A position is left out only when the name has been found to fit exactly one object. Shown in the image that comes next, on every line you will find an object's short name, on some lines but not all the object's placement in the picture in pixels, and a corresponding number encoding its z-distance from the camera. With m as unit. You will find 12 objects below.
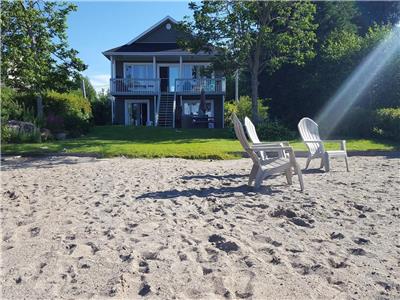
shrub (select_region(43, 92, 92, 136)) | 18.55
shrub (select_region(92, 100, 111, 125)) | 32.12
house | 27.00
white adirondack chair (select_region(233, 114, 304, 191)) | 6.30
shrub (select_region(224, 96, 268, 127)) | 25.92
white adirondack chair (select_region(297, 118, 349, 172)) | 8.52
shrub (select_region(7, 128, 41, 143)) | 14.52
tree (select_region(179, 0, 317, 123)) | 18.55
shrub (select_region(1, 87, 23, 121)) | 14.48
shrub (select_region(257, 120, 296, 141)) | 17.50
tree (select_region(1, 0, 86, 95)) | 14.85
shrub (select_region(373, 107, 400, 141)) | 15.71
